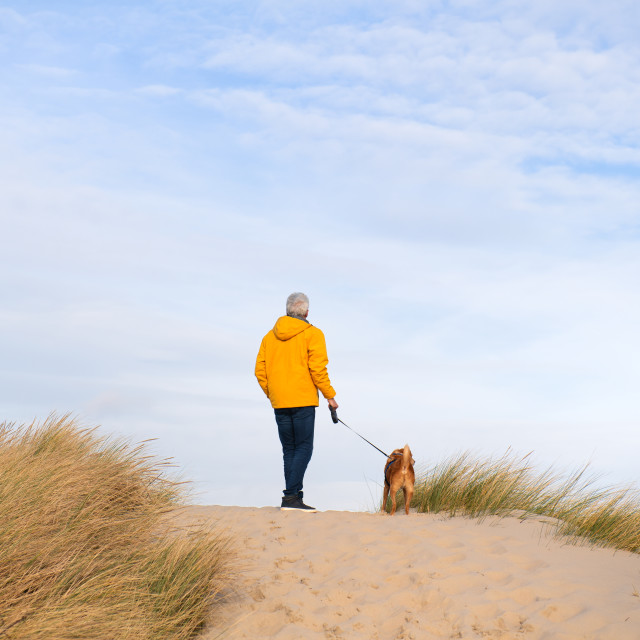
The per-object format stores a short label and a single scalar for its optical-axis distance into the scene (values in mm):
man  8789
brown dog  8109
